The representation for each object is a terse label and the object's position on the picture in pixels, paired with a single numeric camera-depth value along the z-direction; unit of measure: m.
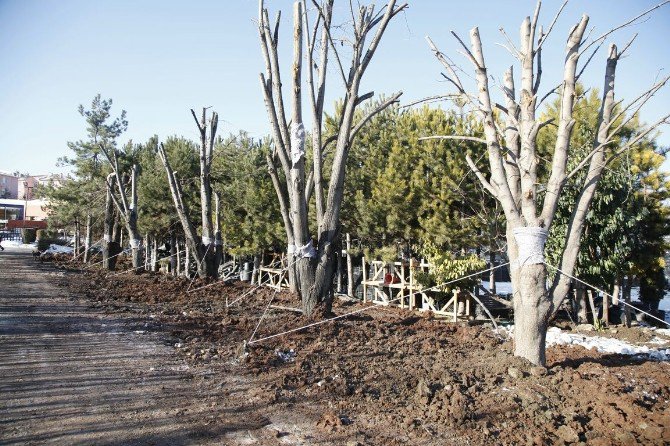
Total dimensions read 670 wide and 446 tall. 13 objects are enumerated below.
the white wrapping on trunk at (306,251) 8.16
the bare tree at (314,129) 8.17
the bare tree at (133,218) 18.62
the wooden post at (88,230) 26.04
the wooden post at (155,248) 26.08
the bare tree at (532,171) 5.32
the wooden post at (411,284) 13.10
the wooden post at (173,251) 25.03
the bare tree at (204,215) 14.23
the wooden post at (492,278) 15.44
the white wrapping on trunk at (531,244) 5.30
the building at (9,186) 97.81
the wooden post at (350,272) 18.03
